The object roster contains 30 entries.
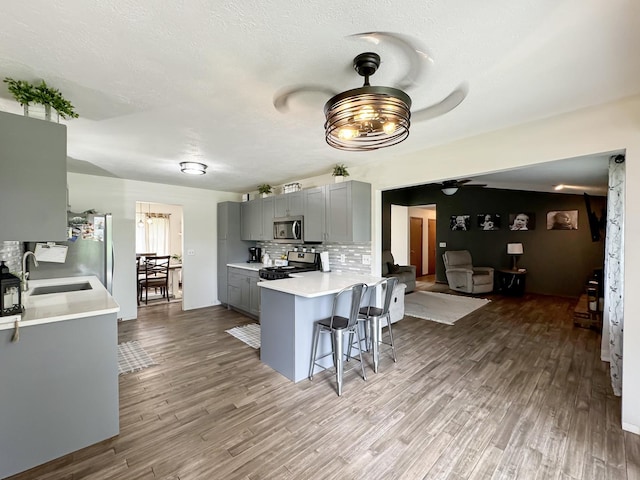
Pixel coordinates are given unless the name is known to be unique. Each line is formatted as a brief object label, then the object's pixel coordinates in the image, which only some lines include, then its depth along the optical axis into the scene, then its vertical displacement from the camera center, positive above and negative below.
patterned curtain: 2.83 -0.15
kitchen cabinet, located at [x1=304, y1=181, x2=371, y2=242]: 3.73 +0.31
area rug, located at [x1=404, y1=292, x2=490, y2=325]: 5.04 -1.44
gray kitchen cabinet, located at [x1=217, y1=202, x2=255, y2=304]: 5.74 -0.14
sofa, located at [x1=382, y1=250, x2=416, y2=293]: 6.70 -0.89
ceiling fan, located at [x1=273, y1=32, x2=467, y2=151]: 1.52 +0.73
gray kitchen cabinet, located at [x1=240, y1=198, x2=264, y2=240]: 5.36 +0.30
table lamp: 7.04 -0.39
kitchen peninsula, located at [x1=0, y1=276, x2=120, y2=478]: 1.72 -0.95
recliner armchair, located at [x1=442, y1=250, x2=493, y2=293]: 7.00 -1.00
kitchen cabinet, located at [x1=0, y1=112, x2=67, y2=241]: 1.67 +0.35
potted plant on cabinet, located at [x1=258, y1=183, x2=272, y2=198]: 5.27 +0.86
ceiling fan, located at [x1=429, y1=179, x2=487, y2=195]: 6.28 +1.12
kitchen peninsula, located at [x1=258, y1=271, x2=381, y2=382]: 2.78 -0.86
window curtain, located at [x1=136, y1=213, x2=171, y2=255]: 8.16 +0.04
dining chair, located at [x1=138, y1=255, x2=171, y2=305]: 6.05 -0.94
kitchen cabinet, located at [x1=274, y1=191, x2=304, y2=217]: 4.48 +0.51
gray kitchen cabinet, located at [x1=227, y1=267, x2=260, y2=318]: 4.89 -1.02
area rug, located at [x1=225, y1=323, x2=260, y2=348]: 3.84 -1.45
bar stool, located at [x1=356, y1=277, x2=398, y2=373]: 2.99 -0.86
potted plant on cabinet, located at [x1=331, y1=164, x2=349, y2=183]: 3.94 +0.86
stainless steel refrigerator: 3.70 -0.21
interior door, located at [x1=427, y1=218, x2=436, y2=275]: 10.43 -0.46
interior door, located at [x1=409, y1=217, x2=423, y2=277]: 9.49 -0.29
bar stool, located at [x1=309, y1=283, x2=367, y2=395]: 2.62 -0.90
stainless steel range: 4.35 -0.52
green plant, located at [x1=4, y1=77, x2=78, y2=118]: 1.81 +0.93
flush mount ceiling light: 3.79 +0.92
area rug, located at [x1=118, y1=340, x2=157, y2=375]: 3.10 -1.44
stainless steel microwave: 4.48 +0.09
